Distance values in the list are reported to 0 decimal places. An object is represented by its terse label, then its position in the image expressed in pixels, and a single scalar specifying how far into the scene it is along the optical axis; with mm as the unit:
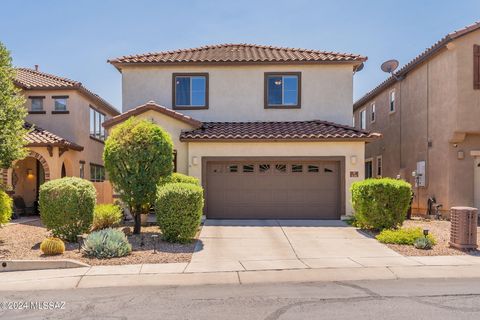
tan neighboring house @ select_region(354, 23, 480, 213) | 15195
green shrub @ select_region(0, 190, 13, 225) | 11179
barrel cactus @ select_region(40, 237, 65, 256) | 9445
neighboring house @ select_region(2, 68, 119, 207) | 18214
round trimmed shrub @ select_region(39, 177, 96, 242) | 10406
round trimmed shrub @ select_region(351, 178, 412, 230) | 12109
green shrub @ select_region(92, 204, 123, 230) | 12328
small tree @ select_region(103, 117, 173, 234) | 11266
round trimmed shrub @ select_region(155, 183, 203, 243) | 10523
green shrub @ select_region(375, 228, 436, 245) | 10766
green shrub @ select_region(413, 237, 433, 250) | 10297
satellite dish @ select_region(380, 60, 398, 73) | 19325
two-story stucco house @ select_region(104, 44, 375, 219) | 15148
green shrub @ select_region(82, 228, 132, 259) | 9281
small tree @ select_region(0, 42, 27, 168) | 11117
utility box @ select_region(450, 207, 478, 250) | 10125
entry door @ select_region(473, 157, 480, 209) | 15785
